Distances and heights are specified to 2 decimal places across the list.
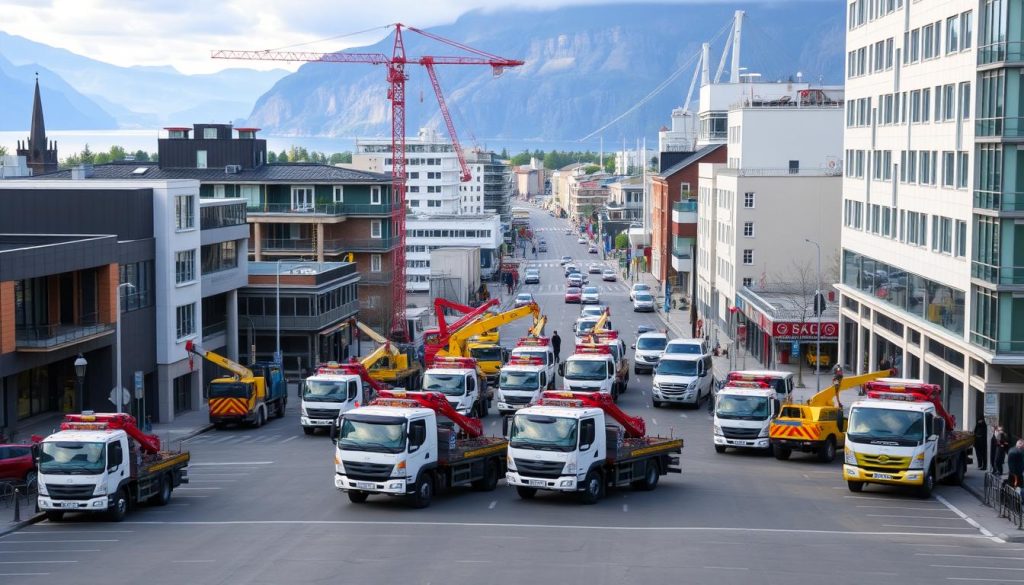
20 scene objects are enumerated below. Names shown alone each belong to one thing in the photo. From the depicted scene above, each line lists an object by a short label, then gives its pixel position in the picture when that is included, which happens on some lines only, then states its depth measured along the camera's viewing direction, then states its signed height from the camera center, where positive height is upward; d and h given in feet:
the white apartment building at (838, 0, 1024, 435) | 151.23 +0.38
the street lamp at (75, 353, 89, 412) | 144.36 -17.66
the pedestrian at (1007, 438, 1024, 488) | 114.32 -22.52
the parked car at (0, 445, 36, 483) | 120.57 -23.51
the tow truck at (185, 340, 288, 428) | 175.63 -25.35
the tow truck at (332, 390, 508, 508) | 106.52 -20.24
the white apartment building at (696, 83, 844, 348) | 284.82 +1.74
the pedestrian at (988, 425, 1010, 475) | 127.82 -23.87
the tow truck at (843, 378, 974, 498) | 116.88 -21.04
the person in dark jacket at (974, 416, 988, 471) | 136.36 -24.56
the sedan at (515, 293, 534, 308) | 377.26 -27.31
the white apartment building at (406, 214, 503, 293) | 491.72 -12.04
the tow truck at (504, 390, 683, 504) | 108.99 -20.43
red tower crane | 319.68 +18.30
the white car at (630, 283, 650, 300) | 397.27 -25.68
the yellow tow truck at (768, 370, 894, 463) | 140.15 -23.57
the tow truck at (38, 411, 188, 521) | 104.01 -20.93
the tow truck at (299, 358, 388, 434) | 164.35 -23.85
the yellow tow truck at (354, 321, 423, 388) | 201.59 -25.12
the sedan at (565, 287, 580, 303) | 404.16 -27.81
